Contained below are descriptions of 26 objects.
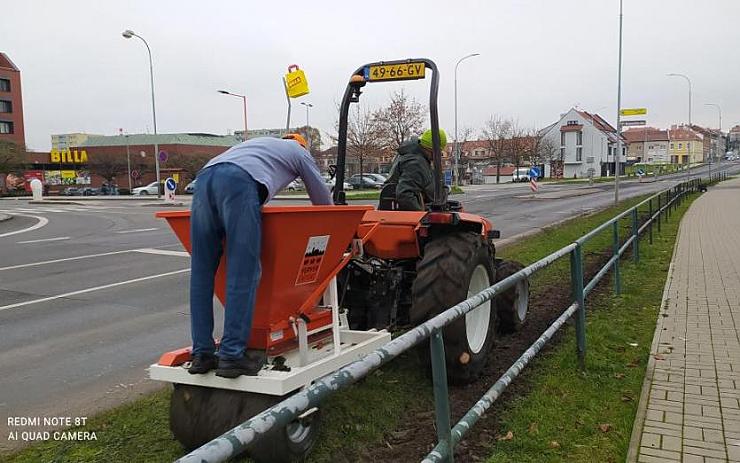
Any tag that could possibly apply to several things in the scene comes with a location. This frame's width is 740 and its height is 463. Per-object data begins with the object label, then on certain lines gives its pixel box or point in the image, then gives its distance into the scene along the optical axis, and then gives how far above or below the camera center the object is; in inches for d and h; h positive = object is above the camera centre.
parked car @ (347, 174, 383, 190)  1982.4 -19.5
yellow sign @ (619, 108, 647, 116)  1056.7 +104.3
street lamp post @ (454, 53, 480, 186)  1844.7 +40.8
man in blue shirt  116.0 -12.6
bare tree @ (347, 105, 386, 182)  1662.2 +104.1
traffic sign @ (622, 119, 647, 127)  1026.9 +83.2
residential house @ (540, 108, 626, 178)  3622.0 +156.7
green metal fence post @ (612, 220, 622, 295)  300.7 -44.5
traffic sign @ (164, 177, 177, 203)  1194.0 -19.4
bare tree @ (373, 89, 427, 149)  1637.6 +152.0
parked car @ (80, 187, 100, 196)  2365.7 -41.5
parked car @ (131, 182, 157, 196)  2070.6 -34.8
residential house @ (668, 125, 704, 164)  5280.5 +223.0
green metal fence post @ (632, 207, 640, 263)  385.7 -43.9
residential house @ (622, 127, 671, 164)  5177.2 +216.5
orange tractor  121.0 -31.3
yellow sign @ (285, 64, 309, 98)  343.6 +55.3
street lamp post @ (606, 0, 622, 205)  1069.5 +122.9
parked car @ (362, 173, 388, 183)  2099.4 -4.5
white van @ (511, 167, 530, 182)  2746.1 -9.6
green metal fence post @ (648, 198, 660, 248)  524.8 -41.7
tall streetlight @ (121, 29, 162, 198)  1391.5 +271.2
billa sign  2874.0 +121.9
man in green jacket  191.0 +0.9
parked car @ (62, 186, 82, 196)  2376.4 -39.4
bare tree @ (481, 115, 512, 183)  2901.1 +182.5
